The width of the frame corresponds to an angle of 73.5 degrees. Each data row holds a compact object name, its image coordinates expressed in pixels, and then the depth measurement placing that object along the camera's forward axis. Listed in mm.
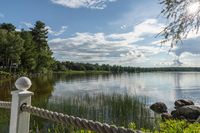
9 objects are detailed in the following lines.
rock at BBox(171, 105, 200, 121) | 8668
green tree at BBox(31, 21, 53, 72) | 32522
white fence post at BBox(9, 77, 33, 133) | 1446
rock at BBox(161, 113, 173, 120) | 8378
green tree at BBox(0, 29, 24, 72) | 24467
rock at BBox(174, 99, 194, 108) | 10524
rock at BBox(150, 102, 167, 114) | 9435
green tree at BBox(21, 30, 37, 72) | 27985
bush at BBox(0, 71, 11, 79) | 23241
